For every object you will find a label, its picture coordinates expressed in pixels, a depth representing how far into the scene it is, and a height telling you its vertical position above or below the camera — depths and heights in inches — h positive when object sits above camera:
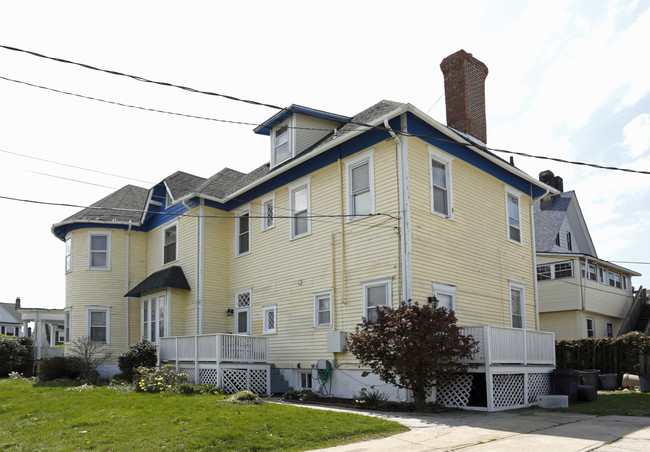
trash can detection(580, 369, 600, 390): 682.4 -95.8
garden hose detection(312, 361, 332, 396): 624.7 -81.3
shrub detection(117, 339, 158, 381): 759.1 -71.8
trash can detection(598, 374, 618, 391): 733.3 -108.0
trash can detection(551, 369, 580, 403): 603.5 -89.6
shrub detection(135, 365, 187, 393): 613.0 -82.0
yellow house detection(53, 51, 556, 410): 592.4 +50.3
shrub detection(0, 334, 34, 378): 991.0 -86.7
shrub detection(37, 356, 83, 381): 804.0 -87.8
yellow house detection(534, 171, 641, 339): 1140.5 +28.0
